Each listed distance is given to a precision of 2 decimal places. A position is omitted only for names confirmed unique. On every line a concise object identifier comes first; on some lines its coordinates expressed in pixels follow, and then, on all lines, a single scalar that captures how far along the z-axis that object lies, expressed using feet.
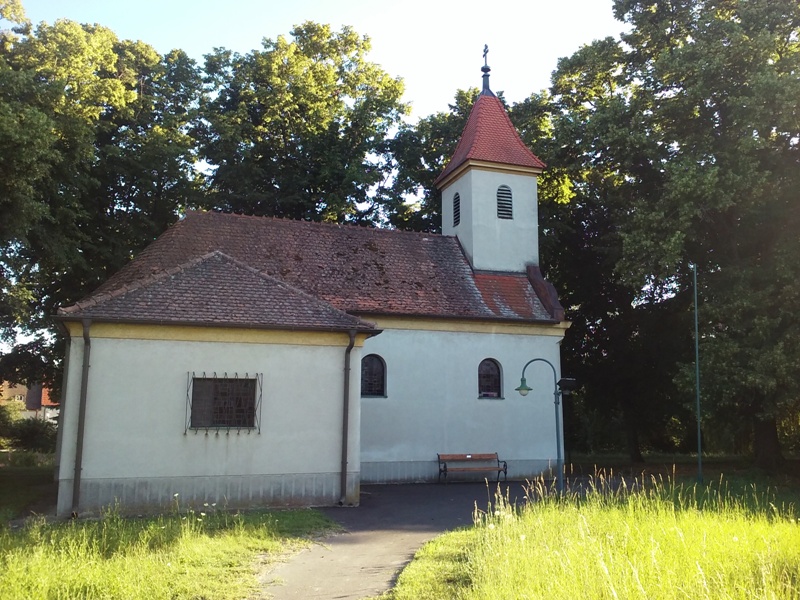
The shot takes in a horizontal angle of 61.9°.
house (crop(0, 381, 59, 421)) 169.17
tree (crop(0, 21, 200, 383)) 51.24
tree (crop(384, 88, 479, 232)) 95.30
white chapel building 44.09
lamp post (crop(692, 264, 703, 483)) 64.08
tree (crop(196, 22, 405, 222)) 88.22
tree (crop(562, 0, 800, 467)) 61.98
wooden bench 63.77
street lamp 46.14
